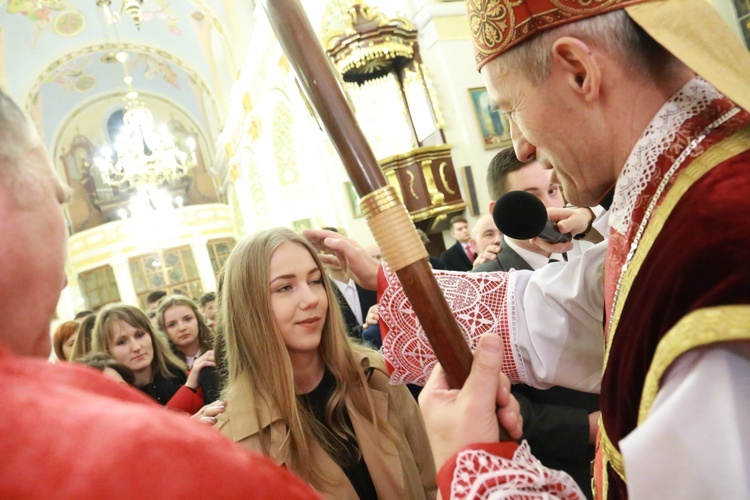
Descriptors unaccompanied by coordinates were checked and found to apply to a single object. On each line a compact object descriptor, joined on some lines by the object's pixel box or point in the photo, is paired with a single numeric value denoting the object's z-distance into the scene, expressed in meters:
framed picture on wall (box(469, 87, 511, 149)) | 7.30
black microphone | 1.44
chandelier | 11.41
